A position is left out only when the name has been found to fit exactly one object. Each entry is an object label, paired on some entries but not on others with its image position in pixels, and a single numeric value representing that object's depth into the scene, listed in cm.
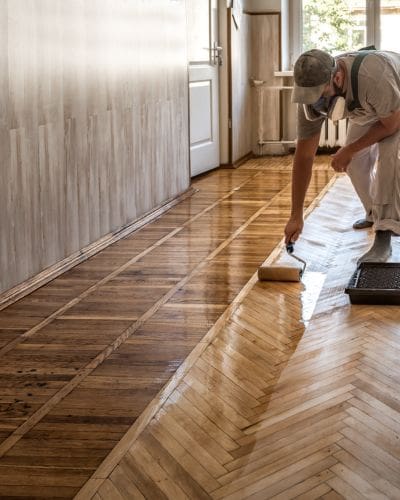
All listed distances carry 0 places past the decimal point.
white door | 716
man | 359
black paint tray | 347
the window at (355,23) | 896
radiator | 909
